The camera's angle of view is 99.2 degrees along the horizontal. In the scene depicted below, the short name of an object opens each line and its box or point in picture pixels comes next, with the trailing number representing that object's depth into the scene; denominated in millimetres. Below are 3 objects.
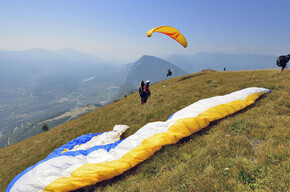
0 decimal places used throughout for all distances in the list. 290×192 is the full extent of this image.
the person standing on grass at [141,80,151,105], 15171
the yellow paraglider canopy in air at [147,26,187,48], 22364
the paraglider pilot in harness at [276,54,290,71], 13922
